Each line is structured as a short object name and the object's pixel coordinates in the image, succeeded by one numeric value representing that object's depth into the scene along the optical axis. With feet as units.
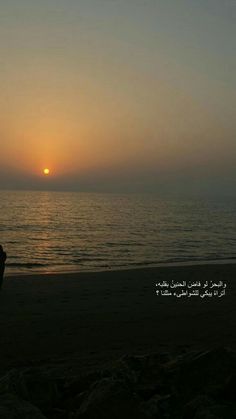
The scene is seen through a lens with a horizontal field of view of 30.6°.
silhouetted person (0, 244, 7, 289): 32.71
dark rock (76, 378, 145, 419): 15.02
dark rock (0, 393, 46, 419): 13.81
